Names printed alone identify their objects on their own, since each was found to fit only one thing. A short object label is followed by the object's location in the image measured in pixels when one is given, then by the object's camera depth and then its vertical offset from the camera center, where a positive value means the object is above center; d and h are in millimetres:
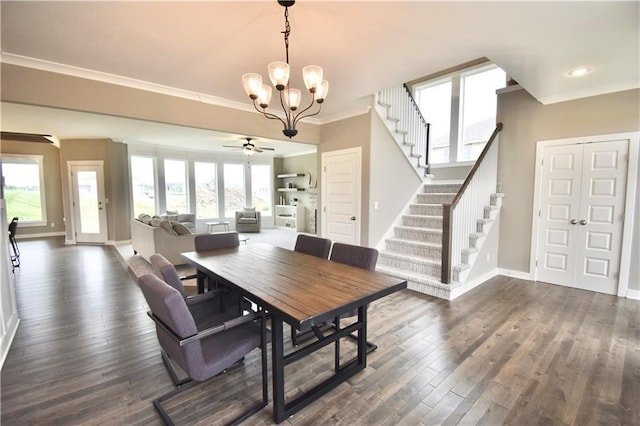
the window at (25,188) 7602 +187
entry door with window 7191 -221
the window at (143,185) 7785 +275
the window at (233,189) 9812 +206
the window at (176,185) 8594 +302
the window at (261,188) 10359 +256
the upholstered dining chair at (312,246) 2841 -546
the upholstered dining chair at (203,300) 1946 -856
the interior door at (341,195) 4590 -3
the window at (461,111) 5719 +1845
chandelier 2072 +888
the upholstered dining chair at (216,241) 3065 -530
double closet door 3670 -270
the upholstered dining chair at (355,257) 2412 -561
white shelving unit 9555 -793
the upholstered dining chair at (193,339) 1472 -899
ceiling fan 6555 +1130
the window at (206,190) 9250 +158
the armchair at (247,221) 9258 -871
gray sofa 4805 -809
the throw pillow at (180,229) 5104 -628
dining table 1592 -623
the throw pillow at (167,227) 4946 -572
